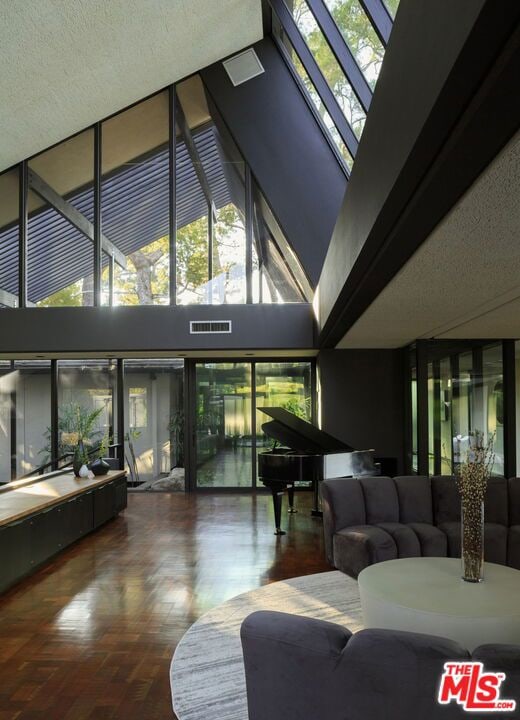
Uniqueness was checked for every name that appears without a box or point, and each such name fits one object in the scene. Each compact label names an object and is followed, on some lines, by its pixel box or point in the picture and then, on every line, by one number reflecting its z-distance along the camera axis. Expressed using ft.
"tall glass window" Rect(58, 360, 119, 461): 37.50
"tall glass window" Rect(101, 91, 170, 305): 32.83
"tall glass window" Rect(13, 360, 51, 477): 37.99
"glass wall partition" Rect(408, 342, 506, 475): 26.18
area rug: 10.87
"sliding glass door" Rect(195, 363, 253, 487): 36.50
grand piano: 24.56
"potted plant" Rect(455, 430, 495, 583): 13.35
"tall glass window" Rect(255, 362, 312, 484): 36.50
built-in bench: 18.04
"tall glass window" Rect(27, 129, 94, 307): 33.09
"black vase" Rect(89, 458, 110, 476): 27.68
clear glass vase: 13.34
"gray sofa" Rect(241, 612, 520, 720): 7.38
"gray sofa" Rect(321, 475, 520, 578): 18.12
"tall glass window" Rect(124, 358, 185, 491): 37.14
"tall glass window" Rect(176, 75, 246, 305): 32.78
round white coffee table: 11.46
